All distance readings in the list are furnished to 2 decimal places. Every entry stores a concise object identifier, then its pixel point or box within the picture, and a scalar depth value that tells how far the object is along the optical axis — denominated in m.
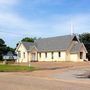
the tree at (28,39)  44.14
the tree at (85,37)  34.46
